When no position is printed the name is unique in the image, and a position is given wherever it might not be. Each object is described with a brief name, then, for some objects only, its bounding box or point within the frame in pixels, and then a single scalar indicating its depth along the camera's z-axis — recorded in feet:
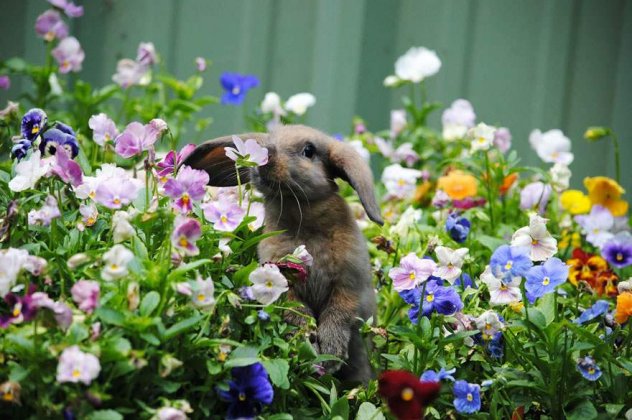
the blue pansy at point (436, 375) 6.41
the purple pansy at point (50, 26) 10.85
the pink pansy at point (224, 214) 6.52
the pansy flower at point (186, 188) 6.17
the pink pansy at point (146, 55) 11.56
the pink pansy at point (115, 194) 6.05
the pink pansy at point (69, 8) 10.91
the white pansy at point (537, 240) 6.70
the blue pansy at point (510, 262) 6.67
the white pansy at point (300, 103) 12.38
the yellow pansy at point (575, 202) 10.70
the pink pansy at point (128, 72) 11.80
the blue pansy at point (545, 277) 6.68
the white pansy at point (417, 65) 13.08
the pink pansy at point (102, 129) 7.33
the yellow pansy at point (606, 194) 10.74
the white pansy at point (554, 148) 11.60
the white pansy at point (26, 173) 6.44
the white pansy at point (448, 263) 6.90
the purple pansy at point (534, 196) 10.49
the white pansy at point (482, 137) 9.93
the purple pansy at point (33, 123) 7.04
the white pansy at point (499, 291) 6.93
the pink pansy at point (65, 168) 6.24
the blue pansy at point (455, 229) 8.31
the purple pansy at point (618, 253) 8.90
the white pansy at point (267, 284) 6.19
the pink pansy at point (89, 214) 6.46
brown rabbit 7.42
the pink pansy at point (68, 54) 11.33
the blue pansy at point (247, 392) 5.78
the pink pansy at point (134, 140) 6.40
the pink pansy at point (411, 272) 6.66
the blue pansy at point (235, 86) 11.92
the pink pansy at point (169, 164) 6.98
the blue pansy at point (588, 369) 6.47
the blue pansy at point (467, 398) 6.33
